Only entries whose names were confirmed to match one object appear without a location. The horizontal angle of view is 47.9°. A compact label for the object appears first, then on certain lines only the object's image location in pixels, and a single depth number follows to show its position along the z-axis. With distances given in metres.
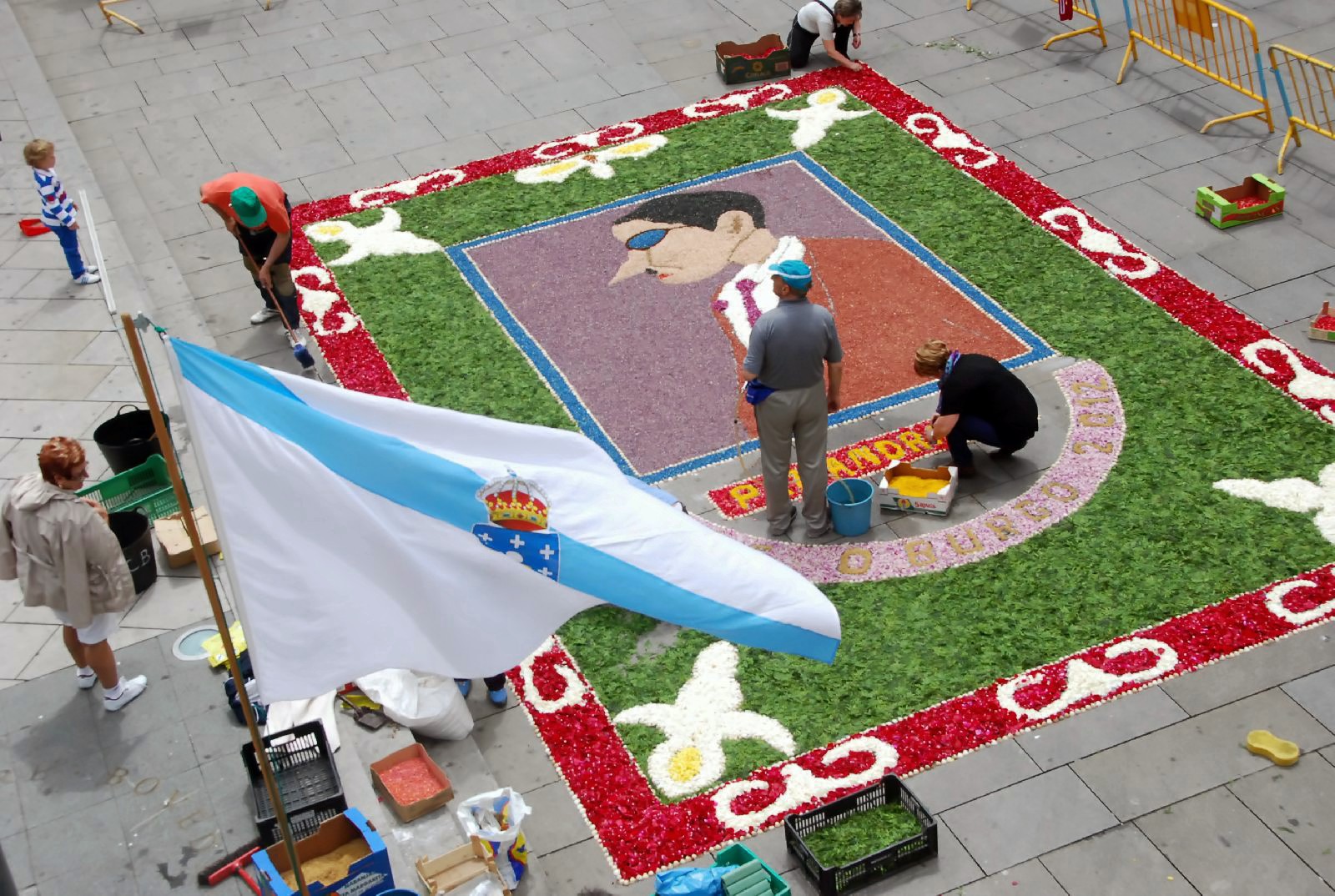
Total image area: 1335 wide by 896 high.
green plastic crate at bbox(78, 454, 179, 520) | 9.81
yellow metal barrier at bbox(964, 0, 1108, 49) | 15.68
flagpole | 4.86
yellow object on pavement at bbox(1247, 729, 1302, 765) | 8.00
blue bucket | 9.71
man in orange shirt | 11.31
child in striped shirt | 11.97
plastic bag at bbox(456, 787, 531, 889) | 7.38
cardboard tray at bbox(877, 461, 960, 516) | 9.81
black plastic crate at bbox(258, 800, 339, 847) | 7.30
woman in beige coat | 7.80
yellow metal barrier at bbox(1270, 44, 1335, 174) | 13.25
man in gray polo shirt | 8.99
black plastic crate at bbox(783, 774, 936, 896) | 7.45
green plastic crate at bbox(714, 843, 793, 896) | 7.41
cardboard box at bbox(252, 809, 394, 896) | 6.82
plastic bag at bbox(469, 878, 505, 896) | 7.20
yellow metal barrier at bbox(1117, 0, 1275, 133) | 14.12
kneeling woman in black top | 9.88
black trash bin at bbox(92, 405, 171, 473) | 10.03
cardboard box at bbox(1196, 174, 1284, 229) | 12.51
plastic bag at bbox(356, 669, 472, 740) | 8.21
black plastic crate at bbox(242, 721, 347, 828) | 7.43
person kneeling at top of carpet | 15.12
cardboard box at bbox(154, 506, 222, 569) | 9.49
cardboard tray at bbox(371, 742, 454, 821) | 7.71
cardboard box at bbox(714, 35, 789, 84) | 15.38
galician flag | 5.42
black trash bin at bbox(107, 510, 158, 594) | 9.19
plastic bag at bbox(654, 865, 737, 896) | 7.03
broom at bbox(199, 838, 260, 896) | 7.40
